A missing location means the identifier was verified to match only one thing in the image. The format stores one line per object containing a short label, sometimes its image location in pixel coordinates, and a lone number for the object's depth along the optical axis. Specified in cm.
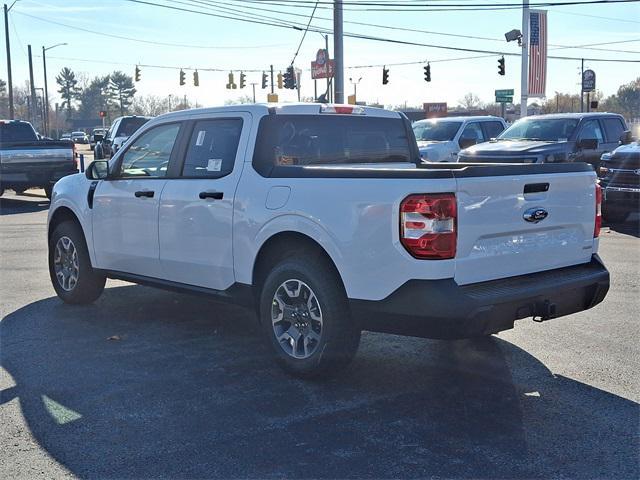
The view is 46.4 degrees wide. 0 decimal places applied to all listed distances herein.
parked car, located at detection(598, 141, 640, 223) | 1249
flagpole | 2905
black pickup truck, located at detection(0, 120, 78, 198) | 1720
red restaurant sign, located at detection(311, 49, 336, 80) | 3622
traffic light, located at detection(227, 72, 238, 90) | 5072
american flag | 3017
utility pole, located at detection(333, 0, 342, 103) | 2250
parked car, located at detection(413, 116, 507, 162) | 1780
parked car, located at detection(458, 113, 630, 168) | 1440
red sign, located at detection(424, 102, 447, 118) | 8075
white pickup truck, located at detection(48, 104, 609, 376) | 438
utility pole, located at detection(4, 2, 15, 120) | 3719
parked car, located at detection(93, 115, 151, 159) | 2278
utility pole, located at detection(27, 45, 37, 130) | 4612
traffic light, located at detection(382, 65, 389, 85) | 4715
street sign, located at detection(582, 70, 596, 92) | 4197
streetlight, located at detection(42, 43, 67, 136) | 5563
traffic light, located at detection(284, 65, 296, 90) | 3825
